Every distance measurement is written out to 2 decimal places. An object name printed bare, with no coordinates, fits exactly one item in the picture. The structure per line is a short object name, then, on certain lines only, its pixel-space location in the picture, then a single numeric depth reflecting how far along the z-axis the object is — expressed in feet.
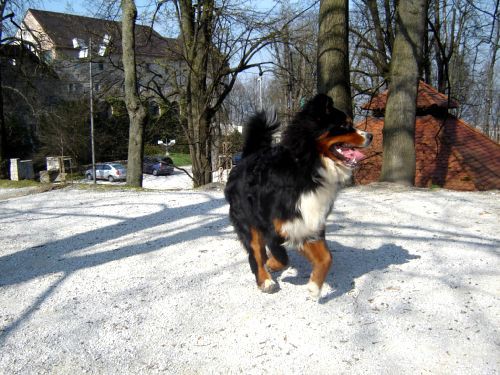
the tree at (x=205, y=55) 53.57
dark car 134.52
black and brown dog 11.95
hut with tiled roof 47.78
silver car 124.77
